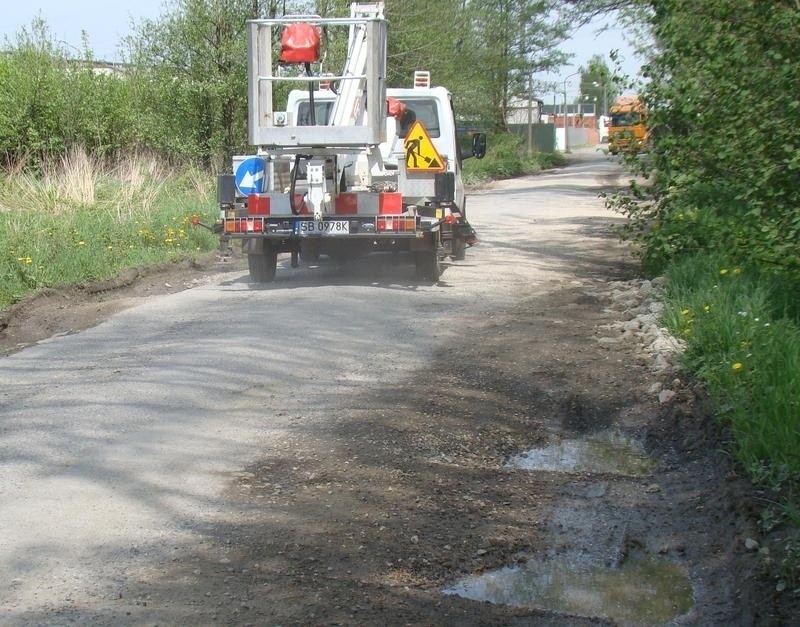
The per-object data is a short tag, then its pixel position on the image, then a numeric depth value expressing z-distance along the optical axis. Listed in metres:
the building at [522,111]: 60.50
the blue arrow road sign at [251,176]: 12.02
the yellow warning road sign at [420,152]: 12.23
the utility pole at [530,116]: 57.62
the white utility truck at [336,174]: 11.70
